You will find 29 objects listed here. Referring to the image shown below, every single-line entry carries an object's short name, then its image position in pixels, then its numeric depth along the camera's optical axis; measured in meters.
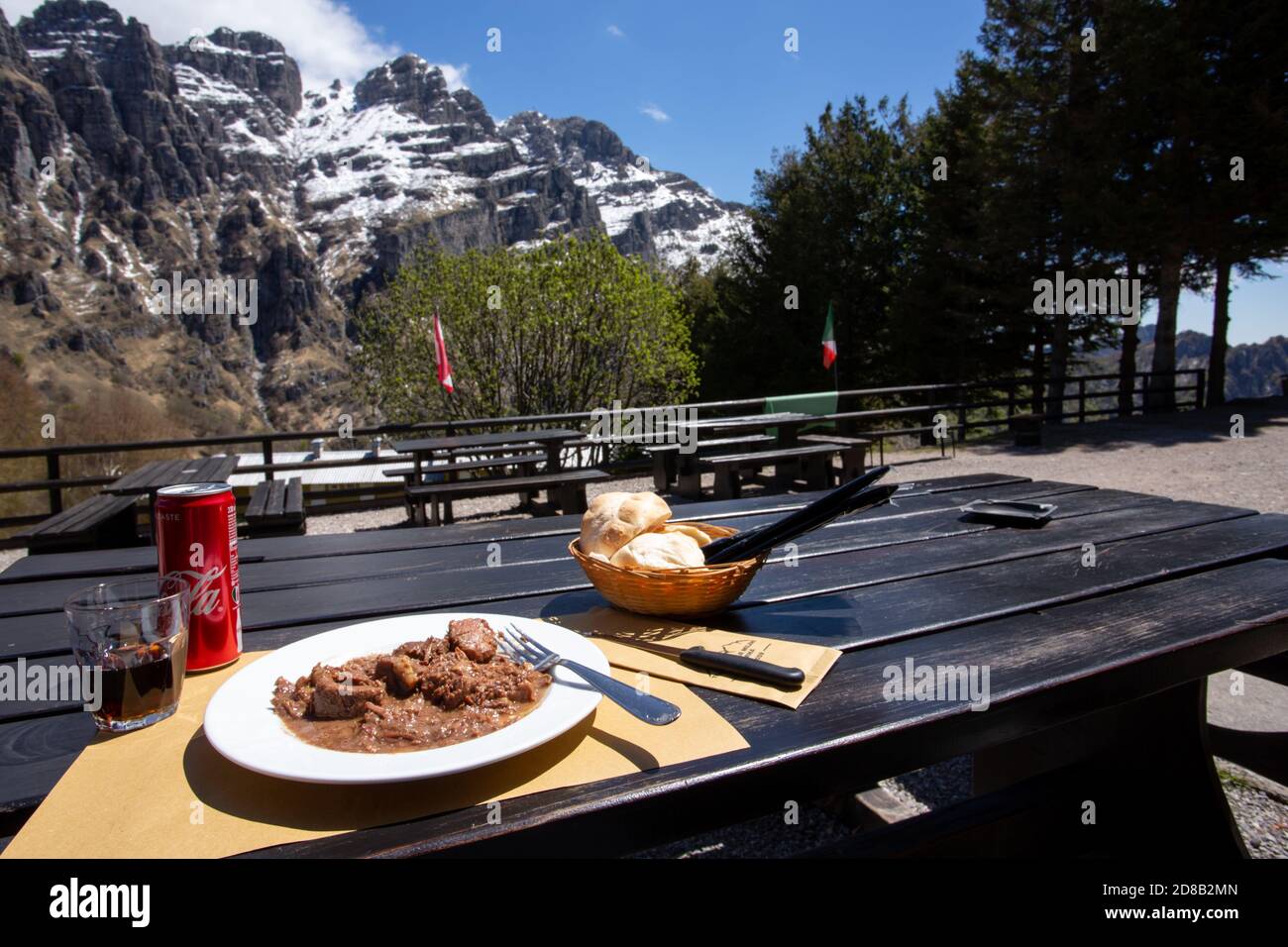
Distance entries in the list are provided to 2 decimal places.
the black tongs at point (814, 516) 1.22
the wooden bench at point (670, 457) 8.45
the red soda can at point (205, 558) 1.11
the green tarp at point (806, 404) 10.60
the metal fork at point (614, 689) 0.94
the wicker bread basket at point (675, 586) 1.28
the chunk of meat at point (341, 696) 0.94
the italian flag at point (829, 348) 13.03
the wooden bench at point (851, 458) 8.70
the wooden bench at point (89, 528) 3.87
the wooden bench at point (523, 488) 6.99
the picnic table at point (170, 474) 5.27
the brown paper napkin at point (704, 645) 1.08
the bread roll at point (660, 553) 1.33
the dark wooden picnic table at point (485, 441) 7.54
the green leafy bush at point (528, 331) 14.40
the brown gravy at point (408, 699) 0.90
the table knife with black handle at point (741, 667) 1.08
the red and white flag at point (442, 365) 12.27
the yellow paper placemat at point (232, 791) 0.73
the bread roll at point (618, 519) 1.42
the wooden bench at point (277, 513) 4.84
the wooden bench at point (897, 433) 11.12
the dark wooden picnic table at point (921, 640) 0.87
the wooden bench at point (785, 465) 7.91
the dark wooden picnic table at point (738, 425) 8.30
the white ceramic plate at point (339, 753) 0.79
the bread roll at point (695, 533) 1.49
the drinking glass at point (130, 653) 0.95
